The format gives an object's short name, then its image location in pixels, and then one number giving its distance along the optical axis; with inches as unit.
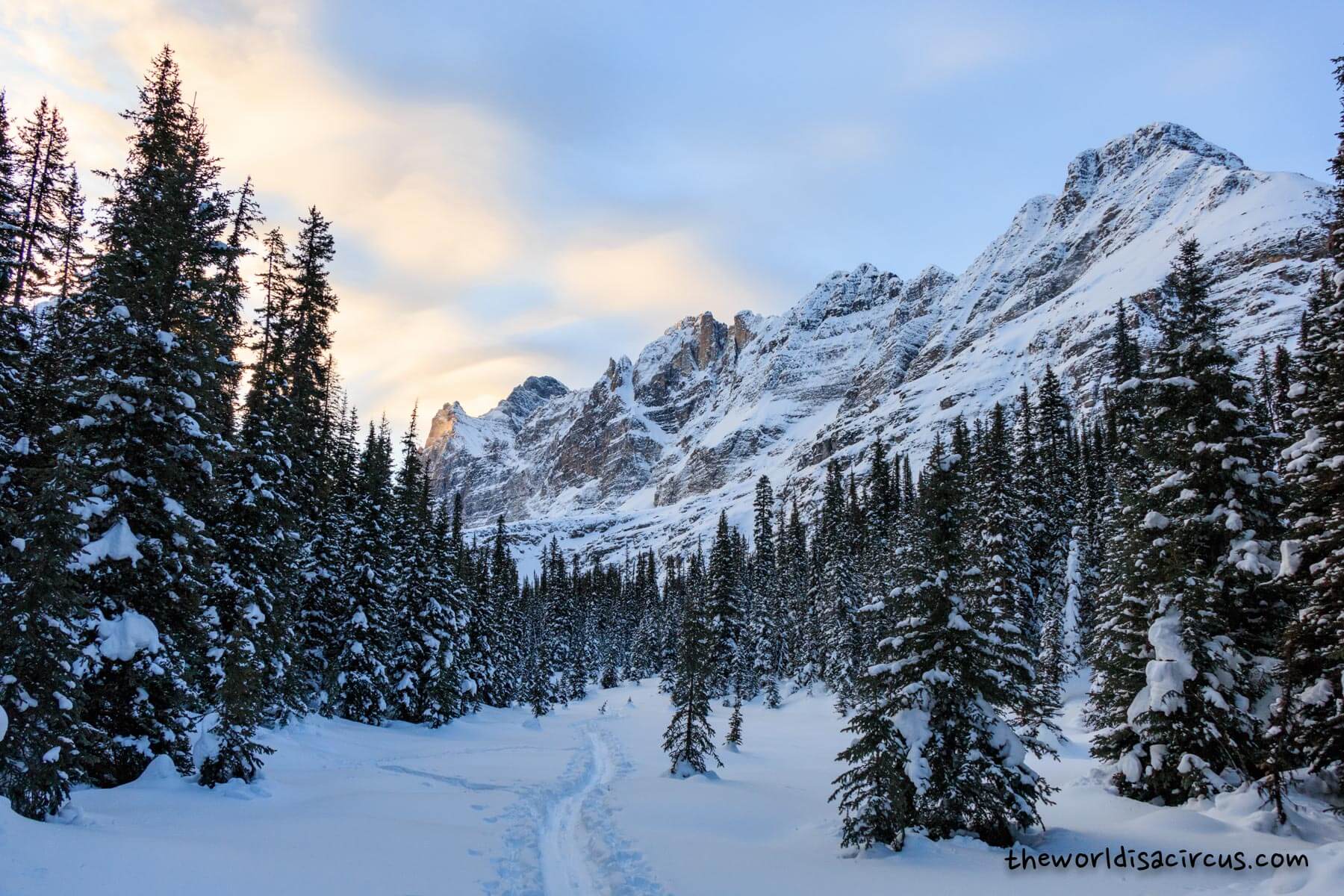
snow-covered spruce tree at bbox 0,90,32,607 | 579.2
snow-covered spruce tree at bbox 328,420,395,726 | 1216.2
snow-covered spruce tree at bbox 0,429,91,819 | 389.7
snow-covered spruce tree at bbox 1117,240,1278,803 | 564.1
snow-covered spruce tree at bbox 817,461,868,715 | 1930.4
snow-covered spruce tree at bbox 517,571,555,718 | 2018.9
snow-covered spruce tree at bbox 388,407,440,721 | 1374.3
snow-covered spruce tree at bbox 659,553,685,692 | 2758.4
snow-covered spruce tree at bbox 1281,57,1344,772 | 486.0
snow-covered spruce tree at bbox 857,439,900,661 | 1747.0
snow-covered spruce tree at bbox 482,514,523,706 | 2092.8
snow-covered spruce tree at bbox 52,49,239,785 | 548.1
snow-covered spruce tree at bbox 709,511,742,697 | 2078.0
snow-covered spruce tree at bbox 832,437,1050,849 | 524.4
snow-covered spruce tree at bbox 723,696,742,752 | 1352.1
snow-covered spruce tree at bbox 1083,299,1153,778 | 634.2
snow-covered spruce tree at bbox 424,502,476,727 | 1381.6
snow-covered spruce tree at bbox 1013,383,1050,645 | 1753.2
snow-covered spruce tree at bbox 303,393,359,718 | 1128.2
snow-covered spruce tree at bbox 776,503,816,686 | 2386.8
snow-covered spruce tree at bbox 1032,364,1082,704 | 1505.9
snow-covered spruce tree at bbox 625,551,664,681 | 3553.2
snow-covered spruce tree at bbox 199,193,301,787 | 614.2
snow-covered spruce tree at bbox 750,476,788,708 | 2378.2
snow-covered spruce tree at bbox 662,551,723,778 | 1008.9
